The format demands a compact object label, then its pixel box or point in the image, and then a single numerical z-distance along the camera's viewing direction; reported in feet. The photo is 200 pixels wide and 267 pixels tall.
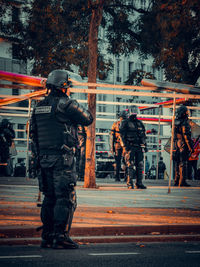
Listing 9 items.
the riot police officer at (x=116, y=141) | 68.64
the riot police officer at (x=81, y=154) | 64.07
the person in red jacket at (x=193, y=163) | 74.70
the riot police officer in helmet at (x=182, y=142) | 56.70
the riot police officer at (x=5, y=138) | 73.15
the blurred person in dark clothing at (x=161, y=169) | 103.14
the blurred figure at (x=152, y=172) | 106.32
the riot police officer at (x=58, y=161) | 23.59
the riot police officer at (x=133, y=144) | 52.95
